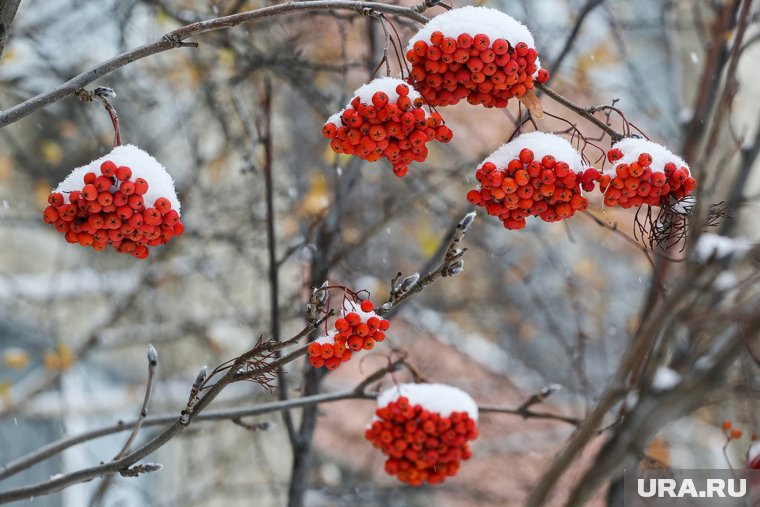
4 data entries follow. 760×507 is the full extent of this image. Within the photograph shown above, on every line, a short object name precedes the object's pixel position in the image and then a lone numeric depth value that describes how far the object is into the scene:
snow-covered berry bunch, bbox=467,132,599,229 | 2.08
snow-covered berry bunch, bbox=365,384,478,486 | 2.25
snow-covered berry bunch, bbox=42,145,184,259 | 2.05
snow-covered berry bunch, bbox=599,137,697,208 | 2.08
